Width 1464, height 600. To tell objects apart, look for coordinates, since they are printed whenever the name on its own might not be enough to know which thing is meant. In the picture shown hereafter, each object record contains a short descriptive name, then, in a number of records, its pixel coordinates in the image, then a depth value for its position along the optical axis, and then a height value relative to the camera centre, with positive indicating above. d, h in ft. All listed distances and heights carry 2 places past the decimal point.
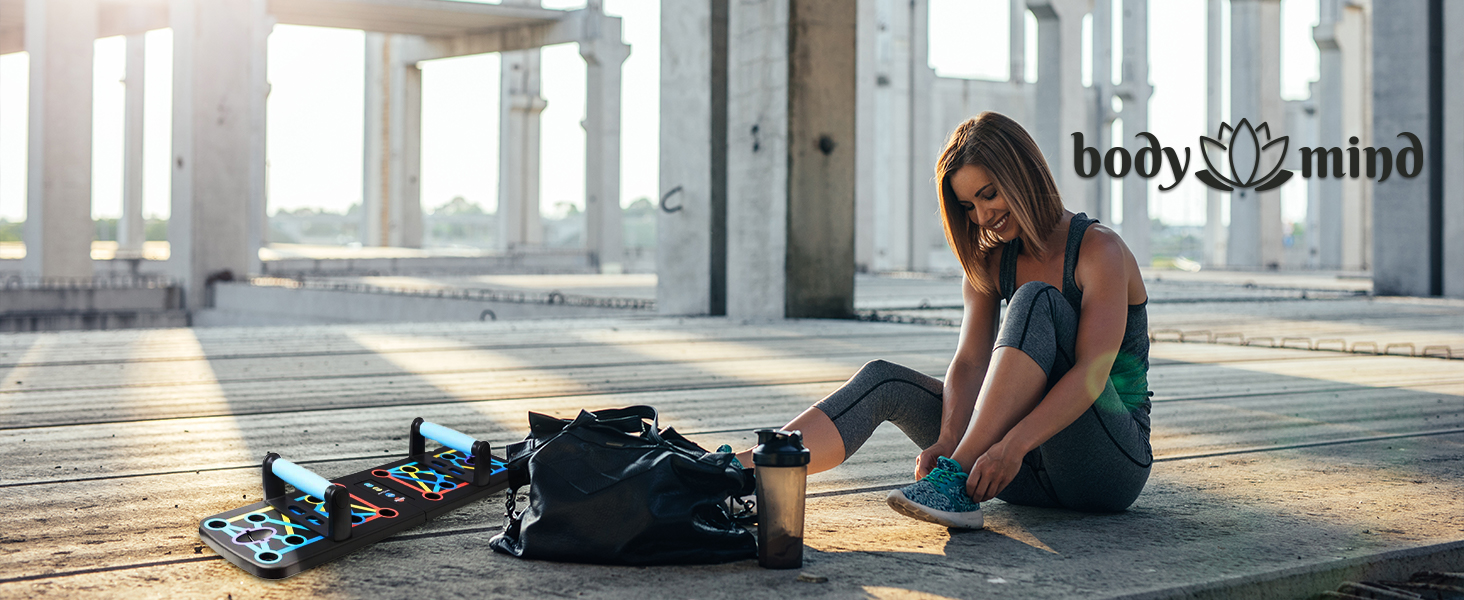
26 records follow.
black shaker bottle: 6.23 -1.17
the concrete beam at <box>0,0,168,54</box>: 70.59 +16.84
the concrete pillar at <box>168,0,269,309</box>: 46.39 +5.95
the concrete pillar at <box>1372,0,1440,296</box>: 34.86 +4.92
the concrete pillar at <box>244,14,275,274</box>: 69.56 +11.96
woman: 7.17 -0.59
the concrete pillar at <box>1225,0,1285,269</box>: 69.56 +13.04
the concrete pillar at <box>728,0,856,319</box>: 25.77 +3.00
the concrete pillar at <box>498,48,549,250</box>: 84.94 +10.46
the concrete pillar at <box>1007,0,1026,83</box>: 95.98 +21.92
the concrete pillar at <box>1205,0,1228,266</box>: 76.19 +15.46
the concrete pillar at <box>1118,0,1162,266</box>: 74.54 +12.45
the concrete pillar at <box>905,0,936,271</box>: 70.03 +9.95
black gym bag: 6.47 -1.24
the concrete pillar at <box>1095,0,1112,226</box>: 74.43 +13.77
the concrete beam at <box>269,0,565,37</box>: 68.95 +16.92
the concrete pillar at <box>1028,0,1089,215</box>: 67.72 +12.89
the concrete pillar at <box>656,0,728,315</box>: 28.04 +3.17
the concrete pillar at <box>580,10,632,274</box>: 71.82 +8.96
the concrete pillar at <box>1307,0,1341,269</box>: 72.95 +10.92
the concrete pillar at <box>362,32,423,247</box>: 90.02 +10.24
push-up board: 6.61 -1.47
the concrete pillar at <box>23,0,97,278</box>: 50.34 +6.58
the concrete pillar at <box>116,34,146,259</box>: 88.53 +8.78
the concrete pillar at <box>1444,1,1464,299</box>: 34.22 +4.88
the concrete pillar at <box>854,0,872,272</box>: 55.88 +7.44
